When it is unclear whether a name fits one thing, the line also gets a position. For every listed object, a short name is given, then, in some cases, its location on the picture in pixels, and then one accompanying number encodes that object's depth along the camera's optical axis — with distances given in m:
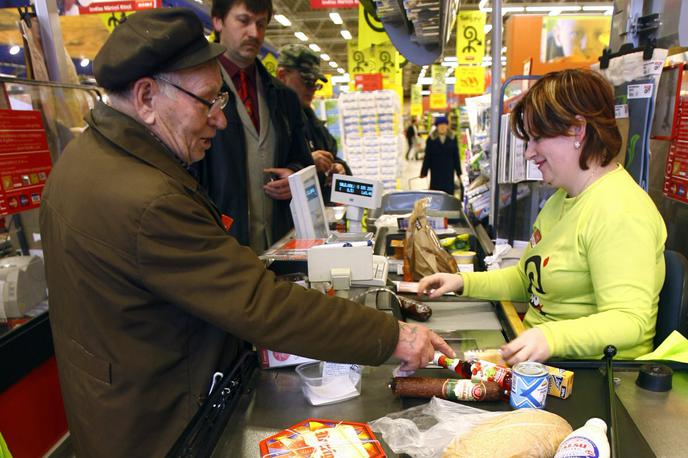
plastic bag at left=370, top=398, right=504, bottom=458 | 0.99
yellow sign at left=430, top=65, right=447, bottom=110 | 15.97
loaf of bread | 0.90
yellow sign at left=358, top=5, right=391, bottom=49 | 6.92
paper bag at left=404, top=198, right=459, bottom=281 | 2.19
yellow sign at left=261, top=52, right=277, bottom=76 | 9.96
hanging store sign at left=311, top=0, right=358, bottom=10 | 5.83
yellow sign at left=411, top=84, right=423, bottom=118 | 20.17
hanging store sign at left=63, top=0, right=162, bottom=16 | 4.82
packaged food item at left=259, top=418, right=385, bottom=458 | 0.96
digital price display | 2.21
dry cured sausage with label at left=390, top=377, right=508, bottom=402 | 1.14
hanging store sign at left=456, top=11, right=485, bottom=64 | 9.68
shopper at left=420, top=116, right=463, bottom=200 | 8.60
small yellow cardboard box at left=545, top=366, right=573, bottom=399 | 1.15
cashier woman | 1.31
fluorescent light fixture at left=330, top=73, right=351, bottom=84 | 23.42
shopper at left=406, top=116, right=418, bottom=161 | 18.86
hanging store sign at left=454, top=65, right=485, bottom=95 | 11.42
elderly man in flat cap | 1.04
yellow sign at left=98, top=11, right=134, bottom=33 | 5.81
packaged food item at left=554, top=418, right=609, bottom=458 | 0.81
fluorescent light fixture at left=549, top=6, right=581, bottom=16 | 12.10
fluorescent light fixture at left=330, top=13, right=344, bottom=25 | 13.60
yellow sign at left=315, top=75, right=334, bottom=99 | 15.77
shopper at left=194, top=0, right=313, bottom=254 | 2.45
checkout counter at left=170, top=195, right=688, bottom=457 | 1.01
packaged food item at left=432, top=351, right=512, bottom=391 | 1.18
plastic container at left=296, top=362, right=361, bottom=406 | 1.20
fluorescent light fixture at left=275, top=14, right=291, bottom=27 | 13.39
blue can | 1.08
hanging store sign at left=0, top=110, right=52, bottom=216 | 2.38
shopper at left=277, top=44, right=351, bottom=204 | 3.94
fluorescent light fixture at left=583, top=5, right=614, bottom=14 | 12.02
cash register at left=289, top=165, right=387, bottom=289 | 1.62
